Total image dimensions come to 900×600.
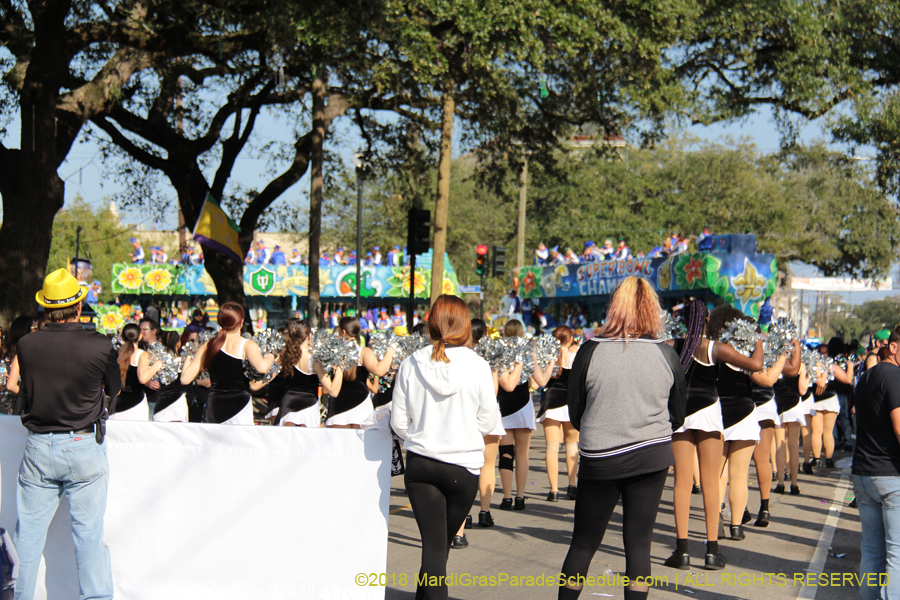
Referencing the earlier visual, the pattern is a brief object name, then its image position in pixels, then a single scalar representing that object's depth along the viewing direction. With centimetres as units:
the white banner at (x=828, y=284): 4066
